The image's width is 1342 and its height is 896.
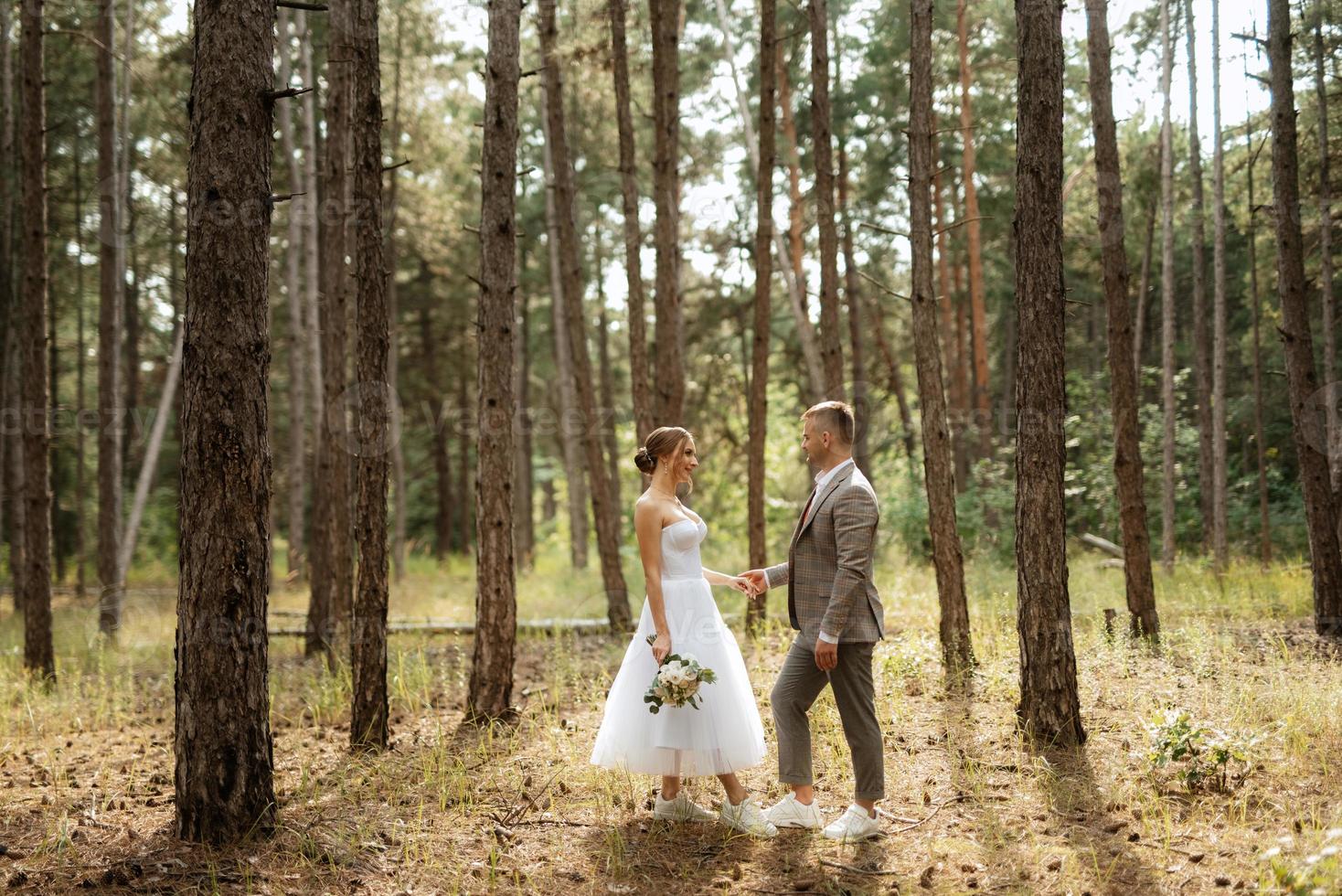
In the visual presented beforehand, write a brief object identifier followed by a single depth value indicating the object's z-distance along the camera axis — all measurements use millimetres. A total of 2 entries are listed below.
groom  4969
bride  5238
